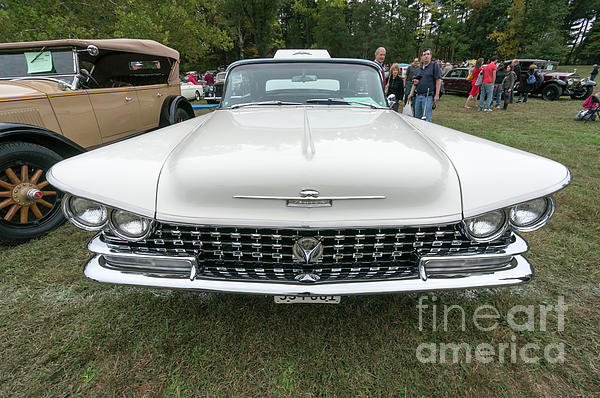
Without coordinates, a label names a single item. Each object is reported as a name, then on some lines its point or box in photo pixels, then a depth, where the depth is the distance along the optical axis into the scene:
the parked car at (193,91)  13.98
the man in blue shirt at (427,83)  6.36
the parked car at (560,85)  13.72
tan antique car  2.88
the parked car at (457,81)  16.27
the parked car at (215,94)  3.51
